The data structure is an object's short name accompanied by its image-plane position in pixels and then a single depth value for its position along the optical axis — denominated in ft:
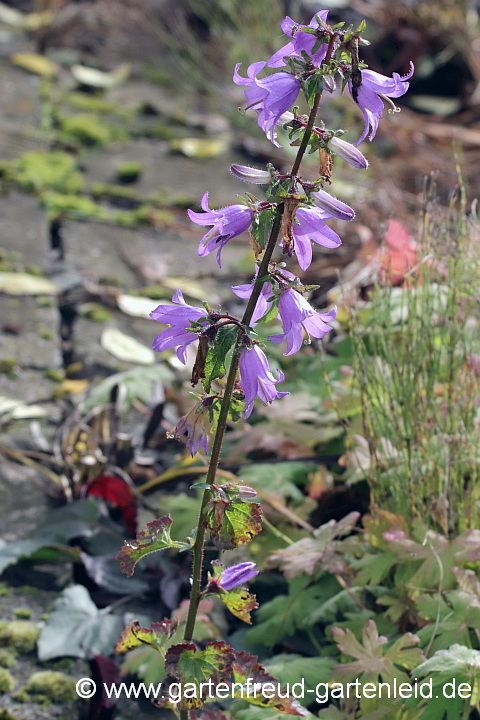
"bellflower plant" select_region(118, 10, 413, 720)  5.18
